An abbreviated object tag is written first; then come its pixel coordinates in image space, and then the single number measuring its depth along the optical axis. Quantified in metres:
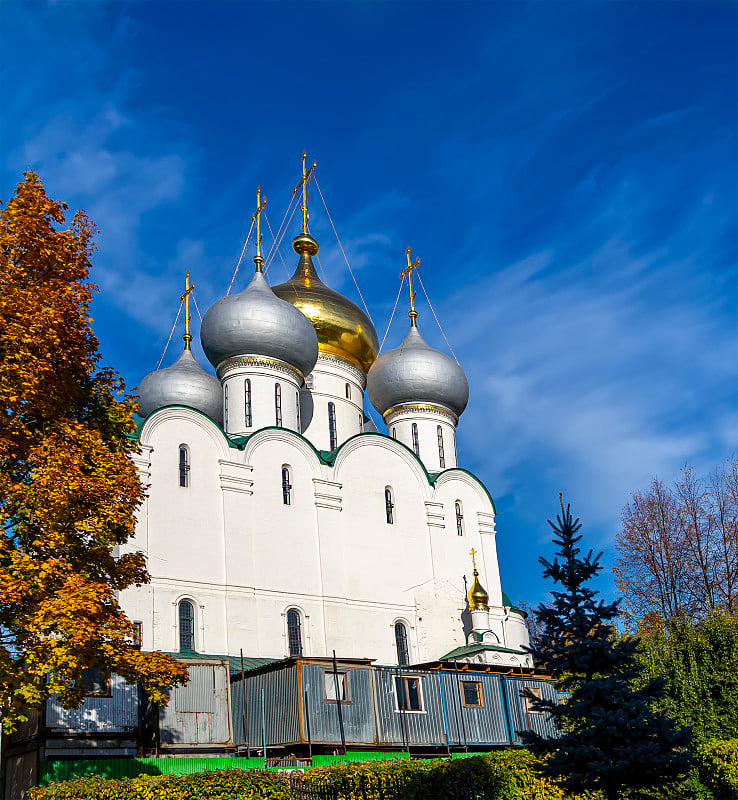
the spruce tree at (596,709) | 11.02
